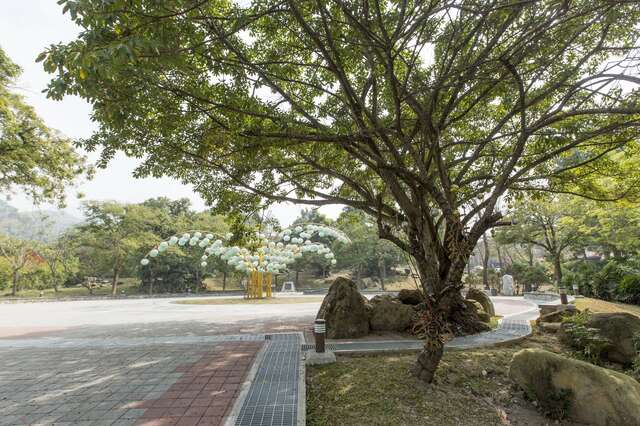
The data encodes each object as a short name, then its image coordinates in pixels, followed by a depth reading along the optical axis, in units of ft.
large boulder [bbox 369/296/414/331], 29.07
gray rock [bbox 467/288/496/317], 37.76
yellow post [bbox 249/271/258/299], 77.71
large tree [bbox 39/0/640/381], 12.05
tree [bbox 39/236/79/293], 116.85
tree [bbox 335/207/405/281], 117.39
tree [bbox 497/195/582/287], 68.54
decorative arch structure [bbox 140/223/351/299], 61.26
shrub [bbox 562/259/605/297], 62.78
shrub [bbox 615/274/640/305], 48.26
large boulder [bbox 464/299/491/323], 32.48
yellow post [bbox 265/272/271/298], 78.28
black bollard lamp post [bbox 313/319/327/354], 21.49
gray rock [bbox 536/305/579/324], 29.78
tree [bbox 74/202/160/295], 104.78
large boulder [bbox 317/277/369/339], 27.63
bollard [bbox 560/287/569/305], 43.32
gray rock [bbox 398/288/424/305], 33.42
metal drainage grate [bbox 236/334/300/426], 13.41
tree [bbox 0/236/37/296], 107.34
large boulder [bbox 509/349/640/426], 14.39
